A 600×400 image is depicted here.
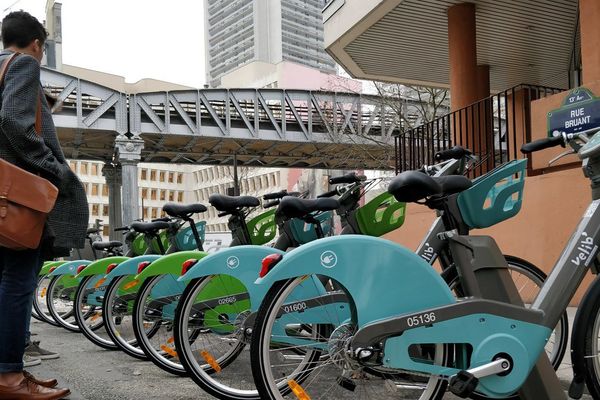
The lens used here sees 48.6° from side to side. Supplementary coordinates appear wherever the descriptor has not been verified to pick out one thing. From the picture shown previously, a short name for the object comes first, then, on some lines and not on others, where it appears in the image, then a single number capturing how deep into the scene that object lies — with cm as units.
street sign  746
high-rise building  15412
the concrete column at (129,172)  2830
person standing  353
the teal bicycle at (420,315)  287
